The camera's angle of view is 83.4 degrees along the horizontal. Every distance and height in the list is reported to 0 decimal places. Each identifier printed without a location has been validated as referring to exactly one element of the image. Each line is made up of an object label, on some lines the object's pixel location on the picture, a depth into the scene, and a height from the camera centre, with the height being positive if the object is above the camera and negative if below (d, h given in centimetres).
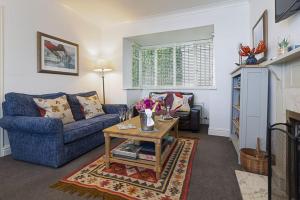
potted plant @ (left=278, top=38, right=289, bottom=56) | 155 +49
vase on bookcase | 224 +52
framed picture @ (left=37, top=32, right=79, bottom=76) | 283 +80
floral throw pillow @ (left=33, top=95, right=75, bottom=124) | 239 -15
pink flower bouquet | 191 -8
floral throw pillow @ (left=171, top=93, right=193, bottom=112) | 378 -8
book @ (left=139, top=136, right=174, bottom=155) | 189 -57
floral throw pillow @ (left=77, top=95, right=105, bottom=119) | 306 -15
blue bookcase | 205 -8
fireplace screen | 120 -55
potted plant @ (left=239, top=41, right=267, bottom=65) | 224 +64
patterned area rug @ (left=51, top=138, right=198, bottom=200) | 150 -84
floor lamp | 406 +69
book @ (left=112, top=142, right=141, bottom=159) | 186 -59
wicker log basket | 186 -70
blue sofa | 195 -46
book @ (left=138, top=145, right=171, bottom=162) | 180 -63
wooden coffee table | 172 -43
